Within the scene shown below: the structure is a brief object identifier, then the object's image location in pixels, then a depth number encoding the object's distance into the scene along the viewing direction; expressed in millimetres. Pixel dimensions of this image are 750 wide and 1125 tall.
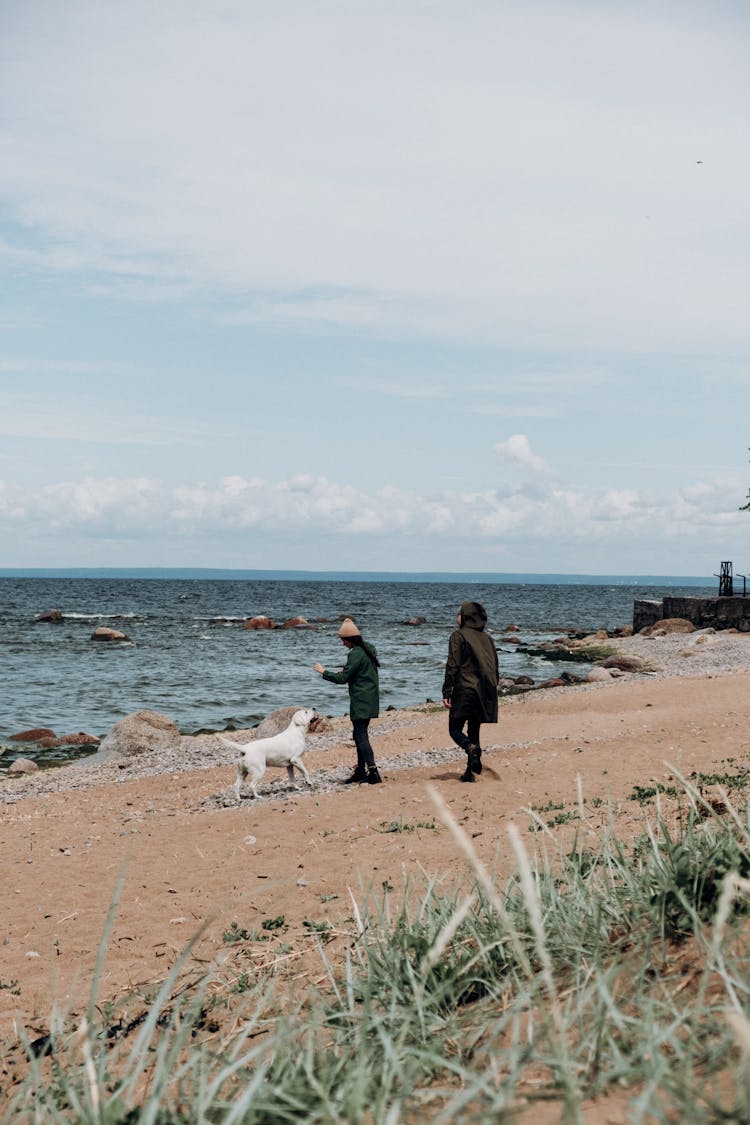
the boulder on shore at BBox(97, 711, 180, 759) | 18484
